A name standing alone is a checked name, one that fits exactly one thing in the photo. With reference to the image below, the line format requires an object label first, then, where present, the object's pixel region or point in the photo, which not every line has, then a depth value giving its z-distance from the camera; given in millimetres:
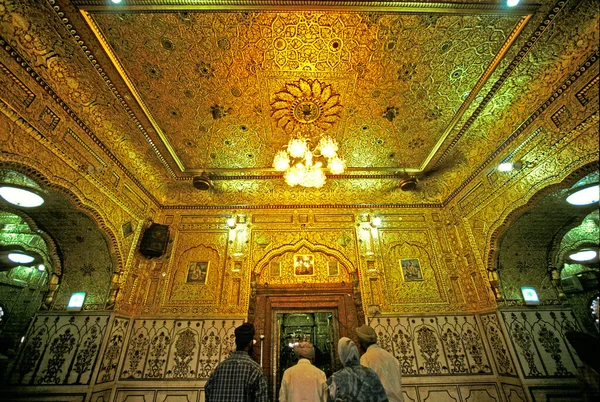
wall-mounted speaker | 5211
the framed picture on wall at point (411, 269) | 5348
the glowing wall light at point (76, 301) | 4480
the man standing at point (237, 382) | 2279
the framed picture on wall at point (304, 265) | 5398
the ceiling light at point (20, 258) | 6230
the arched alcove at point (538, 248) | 4102
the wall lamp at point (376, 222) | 5859
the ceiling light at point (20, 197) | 3583
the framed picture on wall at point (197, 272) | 5309
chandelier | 3719
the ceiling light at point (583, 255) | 3812
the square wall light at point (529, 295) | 4508
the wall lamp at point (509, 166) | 4062
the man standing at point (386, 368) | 2826
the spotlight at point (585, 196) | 3438
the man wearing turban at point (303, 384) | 2973
